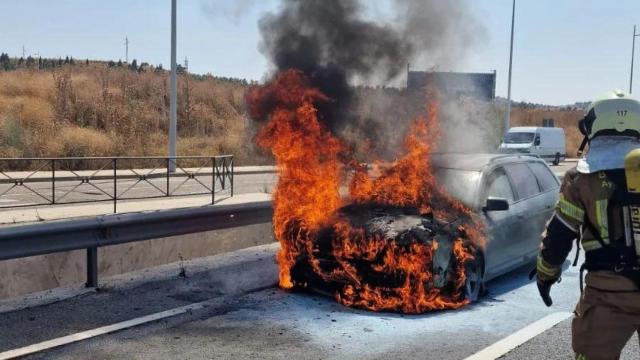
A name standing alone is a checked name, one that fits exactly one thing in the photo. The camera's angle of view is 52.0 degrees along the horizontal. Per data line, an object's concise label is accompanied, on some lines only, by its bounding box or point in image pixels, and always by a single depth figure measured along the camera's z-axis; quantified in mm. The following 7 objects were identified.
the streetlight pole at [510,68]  36184
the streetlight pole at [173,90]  21781
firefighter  3033
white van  32800
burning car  5887
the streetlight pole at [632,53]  53547
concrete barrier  7508
